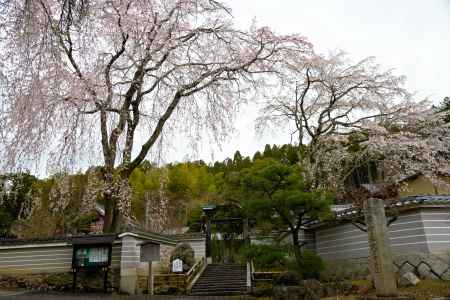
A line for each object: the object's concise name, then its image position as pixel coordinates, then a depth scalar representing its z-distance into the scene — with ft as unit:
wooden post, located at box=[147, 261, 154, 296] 33.77
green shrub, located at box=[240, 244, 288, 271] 36.55
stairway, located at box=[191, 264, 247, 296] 39.19
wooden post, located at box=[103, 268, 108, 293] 35.91
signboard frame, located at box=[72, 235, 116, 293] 35.95
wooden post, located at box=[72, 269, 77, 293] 36.09
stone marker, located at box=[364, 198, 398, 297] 23.02
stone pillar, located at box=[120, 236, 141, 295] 35.78
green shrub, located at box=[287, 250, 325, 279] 36.76
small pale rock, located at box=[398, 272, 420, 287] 29.68
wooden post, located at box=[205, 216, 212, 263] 55.55
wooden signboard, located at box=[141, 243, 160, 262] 33.37
